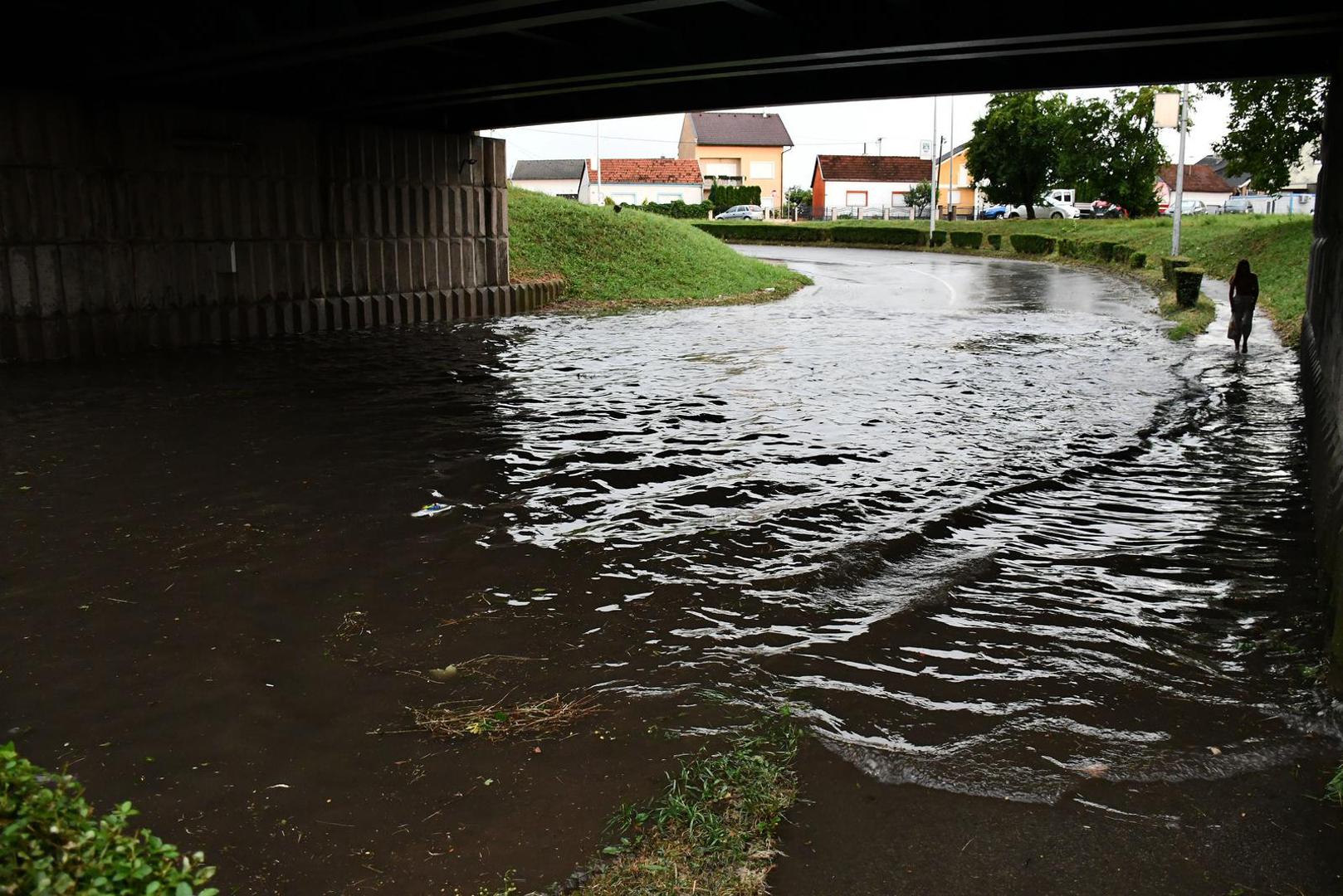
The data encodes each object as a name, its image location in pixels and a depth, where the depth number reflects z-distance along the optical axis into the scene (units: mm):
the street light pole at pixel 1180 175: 35469
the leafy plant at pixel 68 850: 2322
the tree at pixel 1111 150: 56688
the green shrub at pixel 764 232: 63312
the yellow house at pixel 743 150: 110938
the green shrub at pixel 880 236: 59750
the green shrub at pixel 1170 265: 29109
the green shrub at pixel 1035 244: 50750
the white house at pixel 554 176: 99438
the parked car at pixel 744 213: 86188
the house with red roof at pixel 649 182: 97375
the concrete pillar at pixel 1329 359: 6863
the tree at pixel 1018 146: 61000
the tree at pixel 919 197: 92250
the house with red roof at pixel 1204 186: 120125
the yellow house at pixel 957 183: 107438
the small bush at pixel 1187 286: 25688
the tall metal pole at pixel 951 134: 75700
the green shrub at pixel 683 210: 82125
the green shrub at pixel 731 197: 92688
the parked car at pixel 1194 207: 78500
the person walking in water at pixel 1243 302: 17953
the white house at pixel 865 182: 102062
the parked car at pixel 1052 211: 69688
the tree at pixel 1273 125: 33906
